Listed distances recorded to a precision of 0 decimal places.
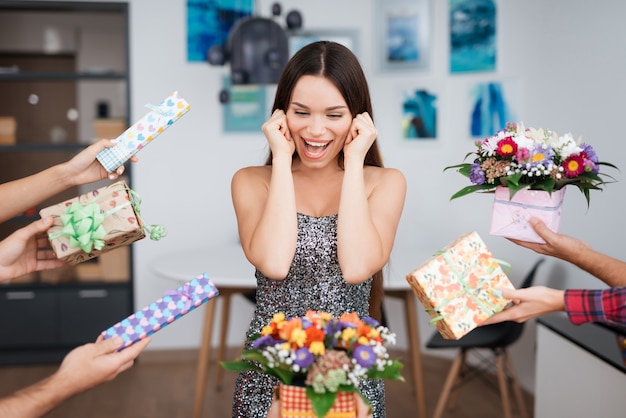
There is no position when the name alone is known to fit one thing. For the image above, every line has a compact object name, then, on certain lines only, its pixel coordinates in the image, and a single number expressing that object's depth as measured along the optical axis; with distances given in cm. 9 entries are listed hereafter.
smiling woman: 176
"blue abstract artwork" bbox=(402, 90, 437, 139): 478
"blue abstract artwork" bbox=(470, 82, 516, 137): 443
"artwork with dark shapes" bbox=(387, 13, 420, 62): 480
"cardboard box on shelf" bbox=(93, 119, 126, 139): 497
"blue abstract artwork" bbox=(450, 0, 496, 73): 448
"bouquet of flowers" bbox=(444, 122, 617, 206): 180
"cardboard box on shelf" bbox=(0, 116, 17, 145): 491
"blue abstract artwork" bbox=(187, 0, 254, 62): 491
